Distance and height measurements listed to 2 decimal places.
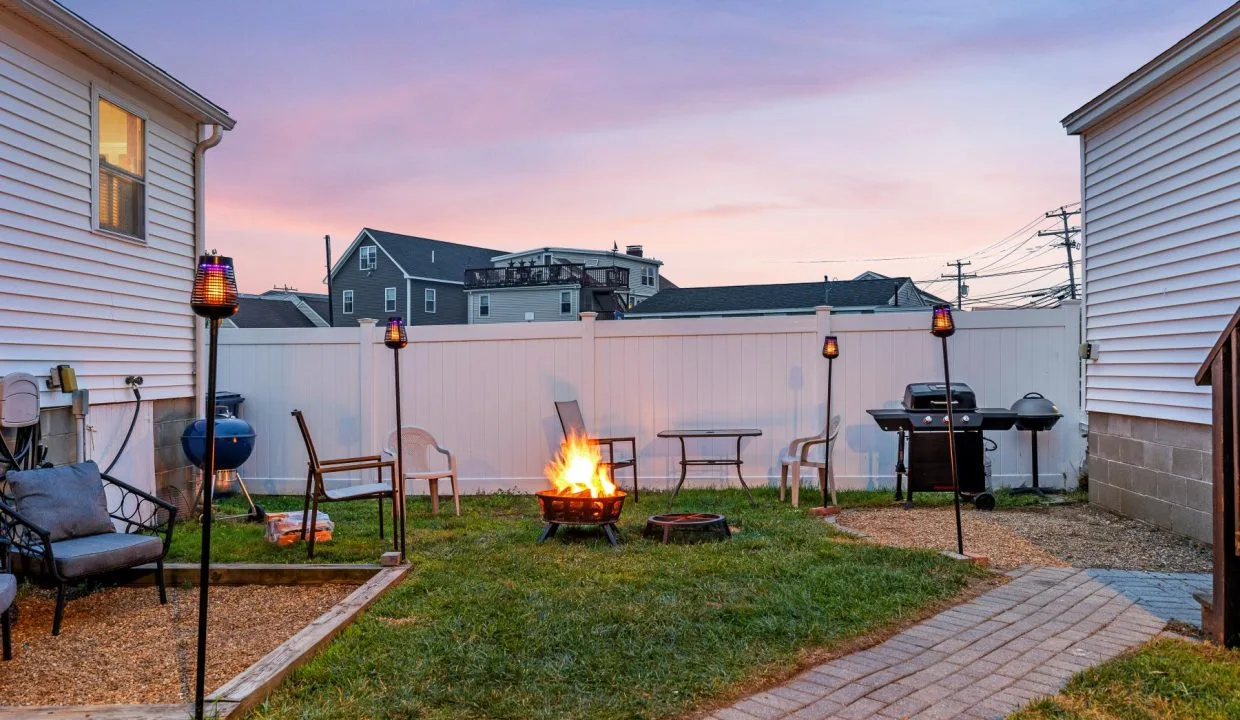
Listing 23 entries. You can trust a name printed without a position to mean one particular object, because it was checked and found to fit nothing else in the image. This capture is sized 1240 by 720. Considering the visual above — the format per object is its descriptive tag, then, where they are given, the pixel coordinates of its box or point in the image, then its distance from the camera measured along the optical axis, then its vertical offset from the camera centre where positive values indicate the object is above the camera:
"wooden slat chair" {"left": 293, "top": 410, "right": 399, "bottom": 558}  5.29 -0.86
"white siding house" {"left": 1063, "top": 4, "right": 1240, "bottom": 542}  5.40 +0.75
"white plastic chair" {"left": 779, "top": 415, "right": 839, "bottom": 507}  7.00 -0.87
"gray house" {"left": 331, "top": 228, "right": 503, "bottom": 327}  31.27 +3.32
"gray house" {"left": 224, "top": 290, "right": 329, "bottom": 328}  28.42 +2.12
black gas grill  7.04 -0.62
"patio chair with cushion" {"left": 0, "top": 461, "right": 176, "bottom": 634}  3.89 -0.86
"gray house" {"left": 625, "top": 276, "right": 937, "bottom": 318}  26.83 +2.23
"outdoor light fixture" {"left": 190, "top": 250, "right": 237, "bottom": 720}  2.64 +0.19
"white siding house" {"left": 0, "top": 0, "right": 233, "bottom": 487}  5.23 +1.11
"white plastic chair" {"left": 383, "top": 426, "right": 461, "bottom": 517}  7.22 -0.82
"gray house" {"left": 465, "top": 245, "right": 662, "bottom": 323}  31.80 +3.07
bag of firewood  5.77 -1.17
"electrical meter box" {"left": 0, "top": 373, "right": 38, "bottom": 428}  4.81 -0.21
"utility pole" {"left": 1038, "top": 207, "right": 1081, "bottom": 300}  29.88 +4.91
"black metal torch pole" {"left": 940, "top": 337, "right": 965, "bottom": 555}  4.98 -0.66
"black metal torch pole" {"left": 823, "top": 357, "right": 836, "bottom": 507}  6.70 -0.84
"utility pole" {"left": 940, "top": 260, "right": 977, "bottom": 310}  36.91 +4.07
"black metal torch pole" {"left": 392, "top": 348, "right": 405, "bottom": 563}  4.91 -0.74
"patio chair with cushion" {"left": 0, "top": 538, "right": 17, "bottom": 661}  3.28 -0.96
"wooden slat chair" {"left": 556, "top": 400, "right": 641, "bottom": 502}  7.52 -0.58
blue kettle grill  6.89 -0.67
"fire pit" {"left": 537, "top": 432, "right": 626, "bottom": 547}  5.49 -0.93
